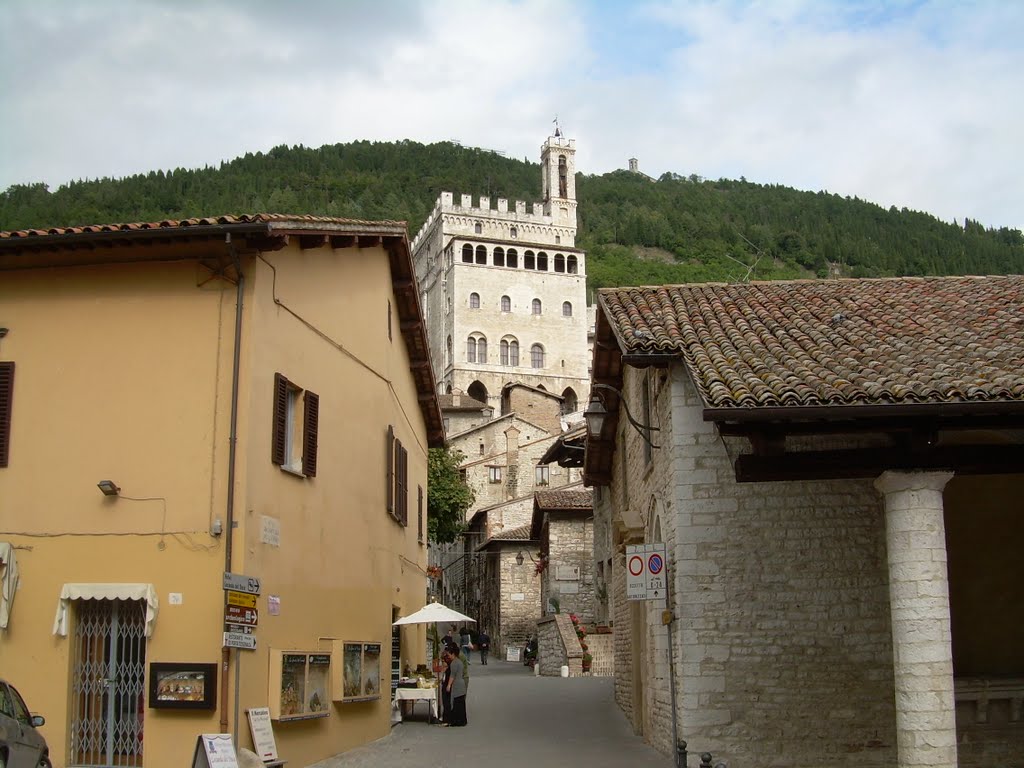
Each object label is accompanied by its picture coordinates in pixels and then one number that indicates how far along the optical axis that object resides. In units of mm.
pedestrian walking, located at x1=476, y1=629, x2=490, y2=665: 43312
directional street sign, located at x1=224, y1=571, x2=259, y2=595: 11891
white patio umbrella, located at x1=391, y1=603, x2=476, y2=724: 20469
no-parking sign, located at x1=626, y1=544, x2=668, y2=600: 12930
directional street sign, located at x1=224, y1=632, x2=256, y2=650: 11719
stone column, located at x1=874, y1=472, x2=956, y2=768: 10914
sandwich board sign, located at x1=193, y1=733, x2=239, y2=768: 10906
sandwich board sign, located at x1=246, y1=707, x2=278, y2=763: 12633
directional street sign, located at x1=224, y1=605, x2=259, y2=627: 11750
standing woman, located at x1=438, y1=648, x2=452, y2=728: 20078
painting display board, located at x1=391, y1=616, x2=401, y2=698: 22406
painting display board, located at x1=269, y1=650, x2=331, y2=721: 13469
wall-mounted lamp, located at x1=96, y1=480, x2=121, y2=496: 12898
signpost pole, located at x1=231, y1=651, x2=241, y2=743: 12375
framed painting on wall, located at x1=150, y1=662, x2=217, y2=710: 12281
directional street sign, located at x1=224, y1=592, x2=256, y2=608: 11859
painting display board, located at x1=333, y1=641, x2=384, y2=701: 15967
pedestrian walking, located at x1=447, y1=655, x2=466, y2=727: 19922
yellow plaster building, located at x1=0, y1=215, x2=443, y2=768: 12617
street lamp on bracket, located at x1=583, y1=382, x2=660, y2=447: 17469
